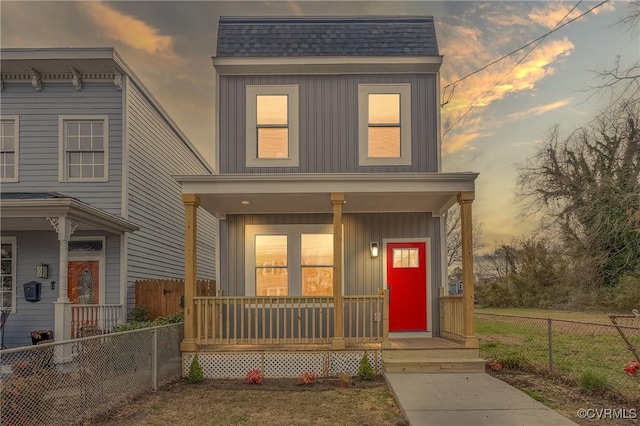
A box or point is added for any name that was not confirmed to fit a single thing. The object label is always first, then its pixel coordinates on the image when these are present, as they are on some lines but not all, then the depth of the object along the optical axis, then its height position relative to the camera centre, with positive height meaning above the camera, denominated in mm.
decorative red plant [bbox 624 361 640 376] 6531 -1598
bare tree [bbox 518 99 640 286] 18438 +2819
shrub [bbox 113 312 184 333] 9047 -1292
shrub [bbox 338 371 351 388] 7305 -1953
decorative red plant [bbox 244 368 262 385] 7645 -1978
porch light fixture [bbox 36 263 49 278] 10109 -337
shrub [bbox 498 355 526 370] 8201 -1897
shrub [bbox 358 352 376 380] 7691 -1888
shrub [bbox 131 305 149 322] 10398 -1279
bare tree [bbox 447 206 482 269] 30000 +958
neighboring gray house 10164 +1839
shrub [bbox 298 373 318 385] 7488 -1963
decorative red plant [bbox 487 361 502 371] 8016 -1898
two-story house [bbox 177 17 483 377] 9461 +1772
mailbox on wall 9969 -746
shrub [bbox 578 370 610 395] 6133 -1693
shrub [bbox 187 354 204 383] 7754 -1925
